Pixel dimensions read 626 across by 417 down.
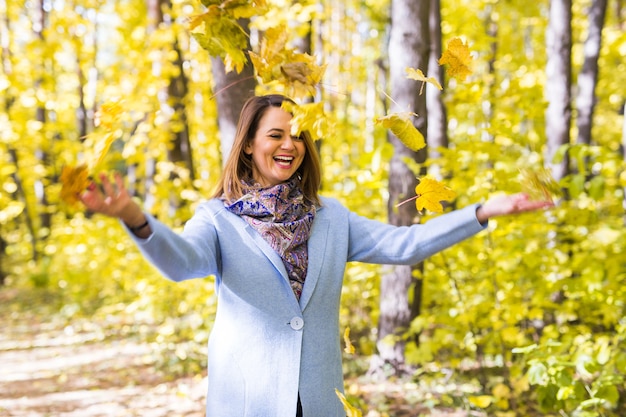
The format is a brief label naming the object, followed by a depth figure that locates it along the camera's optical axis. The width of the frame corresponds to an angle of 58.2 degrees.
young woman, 1.71
